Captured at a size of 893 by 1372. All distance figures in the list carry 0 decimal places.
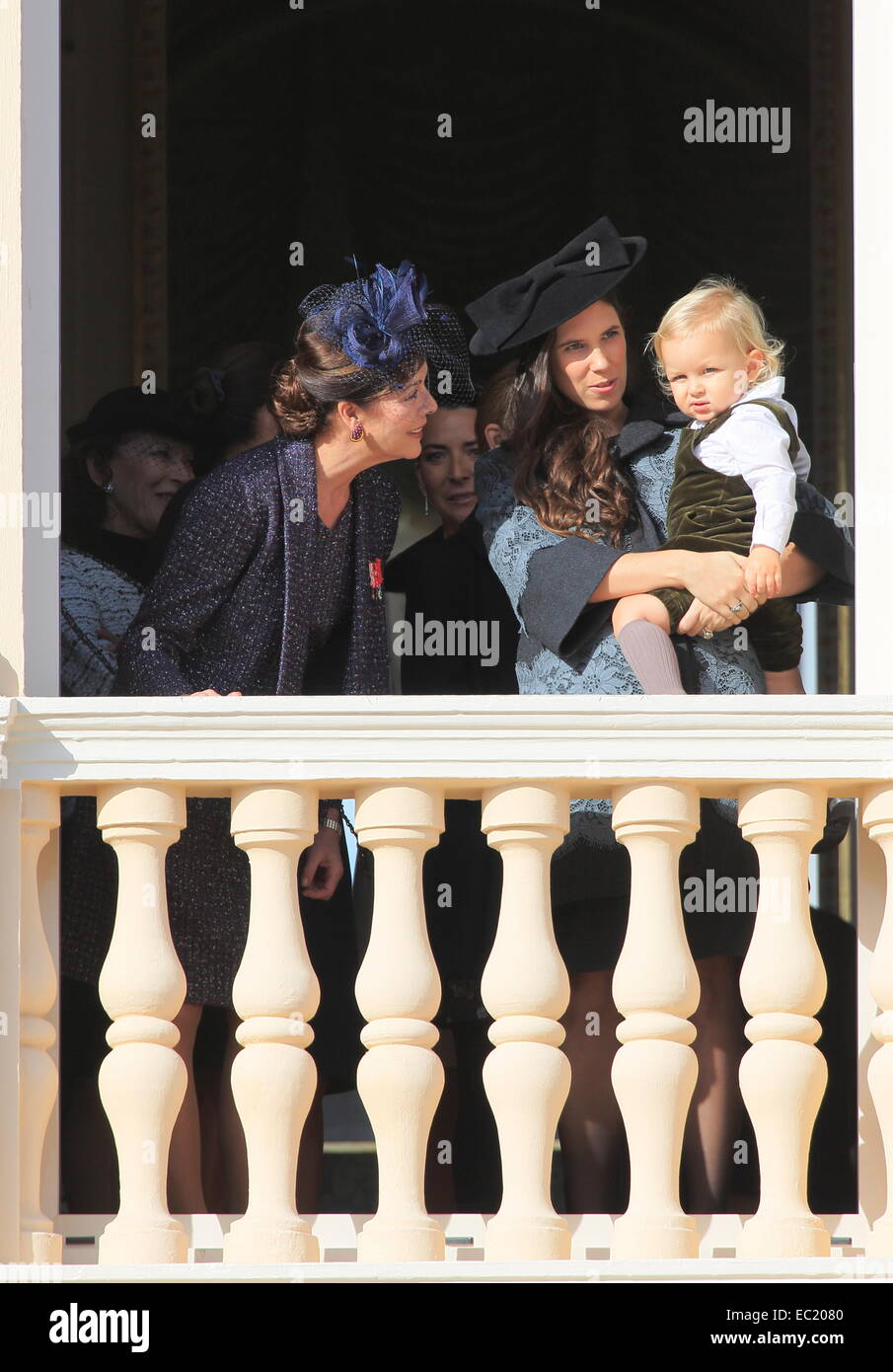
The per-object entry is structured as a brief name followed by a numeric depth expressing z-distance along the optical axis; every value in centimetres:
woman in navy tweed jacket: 801
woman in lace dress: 780
